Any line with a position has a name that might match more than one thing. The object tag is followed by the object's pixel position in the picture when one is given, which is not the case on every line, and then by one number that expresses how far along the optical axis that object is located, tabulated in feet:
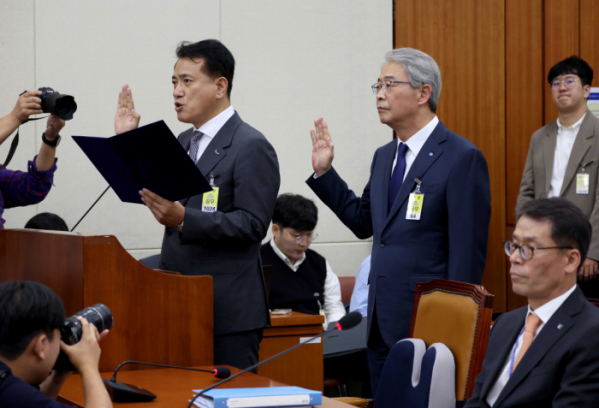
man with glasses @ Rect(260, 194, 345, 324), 20.46
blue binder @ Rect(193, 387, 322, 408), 14.05
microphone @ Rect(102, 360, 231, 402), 14.36
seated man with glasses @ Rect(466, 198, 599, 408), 14.55
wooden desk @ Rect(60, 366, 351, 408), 14.37
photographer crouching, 13.95
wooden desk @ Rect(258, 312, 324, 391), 18.90
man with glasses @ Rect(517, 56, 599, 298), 21.62
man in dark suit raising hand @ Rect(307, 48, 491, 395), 16.35
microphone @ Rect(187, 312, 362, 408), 14.15
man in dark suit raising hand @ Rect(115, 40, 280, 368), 15.81
